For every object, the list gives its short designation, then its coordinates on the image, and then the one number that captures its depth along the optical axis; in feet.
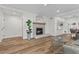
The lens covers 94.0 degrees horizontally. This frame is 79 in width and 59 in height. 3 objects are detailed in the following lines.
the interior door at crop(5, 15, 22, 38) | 9.12
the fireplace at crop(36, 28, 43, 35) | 9.99
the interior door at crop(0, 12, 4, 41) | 8.77
